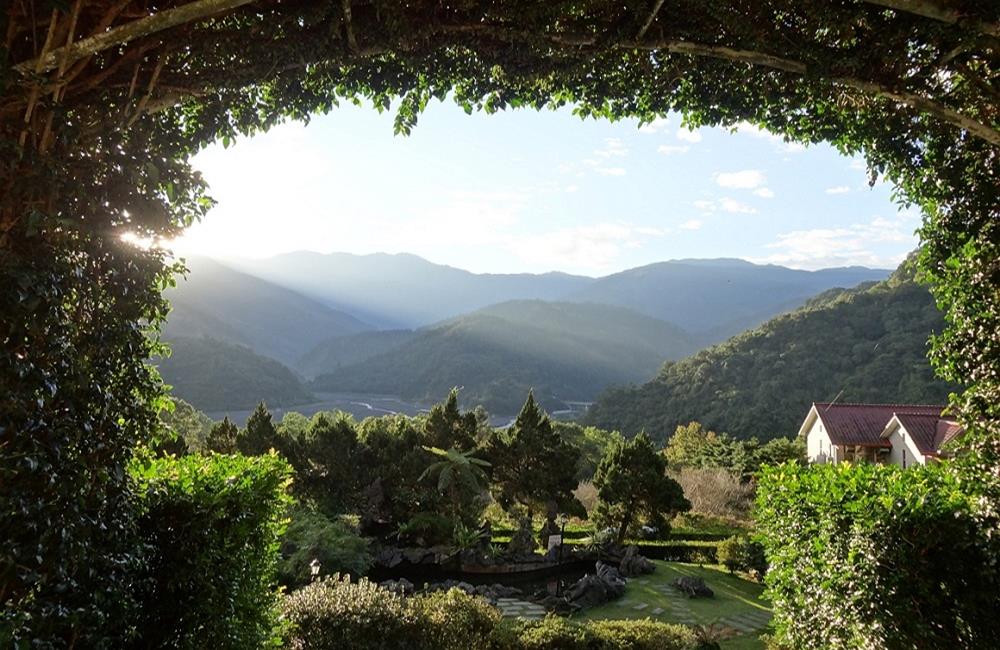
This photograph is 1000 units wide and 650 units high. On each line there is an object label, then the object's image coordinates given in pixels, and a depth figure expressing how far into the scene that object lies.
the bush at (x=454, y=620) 6.30
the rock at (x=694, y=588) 11.95
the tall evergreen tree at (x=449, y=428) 19.72
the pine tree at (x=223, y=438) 19.25
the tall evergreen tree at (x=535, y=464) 18.52
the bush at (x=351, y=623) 6.16
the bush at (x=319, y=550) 12.56
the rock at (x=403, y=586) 11.98
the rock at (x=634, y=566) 14.20
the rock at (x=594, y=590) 11.75
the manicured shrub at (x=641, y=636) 6.64
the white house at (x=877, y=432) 20.28
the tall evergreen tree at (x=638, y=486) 17.08
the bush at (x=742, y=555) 14.17
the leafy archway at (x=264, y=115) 2.72
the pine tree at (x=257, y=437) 18.94
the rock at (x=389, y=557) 15.62
